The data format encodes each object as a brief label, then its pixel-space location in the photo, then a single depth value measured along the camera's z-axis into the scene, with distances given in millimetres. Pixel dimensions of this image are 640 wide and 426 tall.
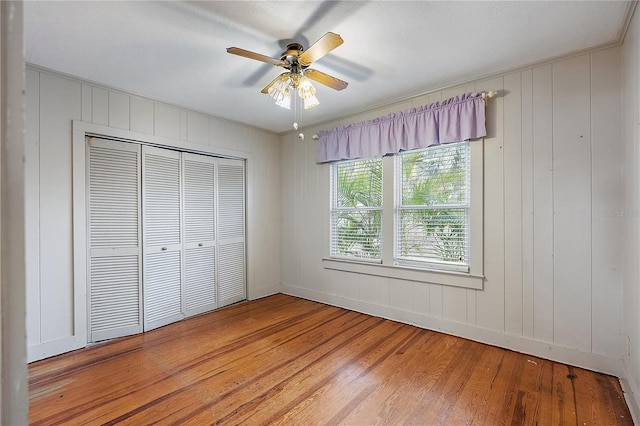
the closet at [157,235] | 2844
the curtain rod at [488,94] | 2615
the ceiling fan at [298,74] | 1904
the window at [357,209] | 3506
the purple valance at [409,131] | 2711
